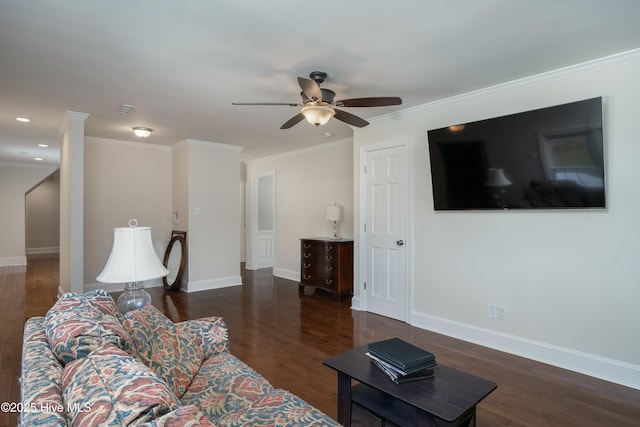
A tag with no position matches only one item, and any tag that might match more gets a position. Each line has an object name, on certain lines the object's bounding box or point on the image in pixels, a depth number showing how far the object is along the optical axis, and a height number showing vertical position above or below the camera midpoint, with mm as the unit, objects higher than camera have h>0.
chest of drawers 4926 -713
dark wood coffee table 1481 -813
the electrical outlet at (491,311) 3244 -896
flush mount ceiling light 4664 +1199
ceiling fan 2754 +933
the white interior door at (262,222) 7473 -98
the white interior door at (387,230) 3982 -161
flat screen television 2648 +488
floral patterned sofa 790 -452
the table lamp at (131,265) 1831 -254
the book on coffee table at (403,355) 1704 -717
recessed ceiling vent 3729 +1227
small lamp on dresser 5402 +71
